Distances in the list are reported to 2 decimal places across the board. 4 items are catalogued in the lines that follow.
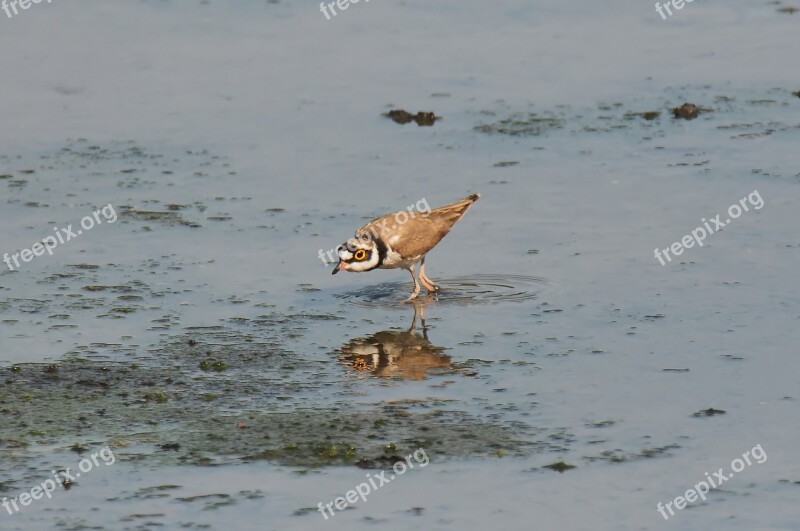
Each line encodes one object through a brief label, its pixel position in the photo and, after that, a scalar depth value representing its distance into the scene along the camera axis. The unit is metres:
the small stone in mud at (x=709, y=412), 11.09
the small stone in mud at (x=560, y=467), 10.13
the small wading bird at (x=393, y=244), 14.03
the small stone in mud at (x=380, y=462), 10.19
